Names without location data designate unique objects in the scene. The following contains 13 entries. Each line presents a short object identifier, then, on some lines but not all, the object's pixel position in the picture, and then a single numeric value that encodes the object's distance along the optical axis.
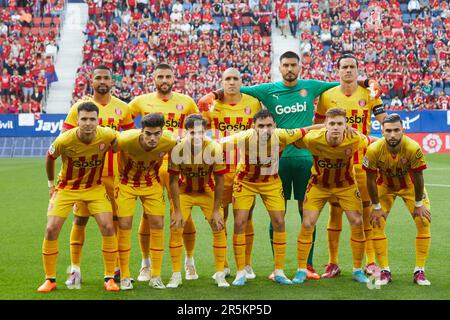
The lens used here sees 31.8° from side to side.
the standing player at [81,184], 8.02
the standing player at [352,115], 9.02
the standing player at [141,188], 8.16
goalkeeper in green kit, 9.13
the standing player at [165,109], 8.96
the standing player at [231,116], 9.09
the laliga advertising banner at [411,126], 26.69
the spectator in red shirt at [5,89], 29.86
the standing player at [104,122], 8.50
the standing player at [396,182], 8.21
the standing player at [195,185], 8.30
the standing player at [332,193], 8.47
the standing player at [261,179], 8.43
